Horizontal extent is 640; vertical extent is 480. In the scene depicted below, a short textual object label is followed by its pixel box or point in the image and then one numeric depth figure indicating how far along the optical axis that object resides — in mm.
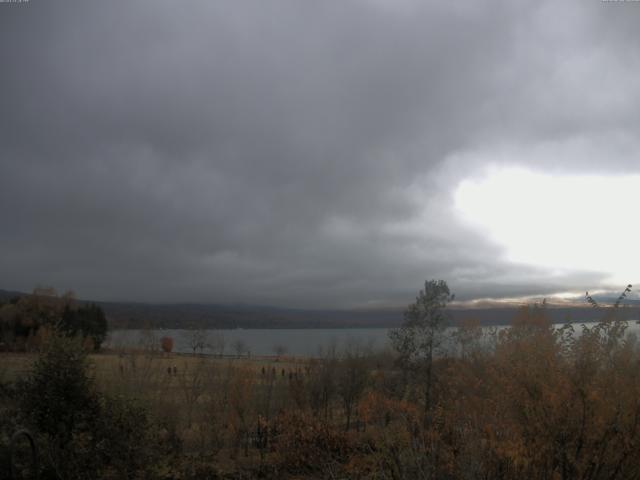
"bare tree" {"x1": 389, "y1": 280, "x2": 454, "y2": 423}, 31578
